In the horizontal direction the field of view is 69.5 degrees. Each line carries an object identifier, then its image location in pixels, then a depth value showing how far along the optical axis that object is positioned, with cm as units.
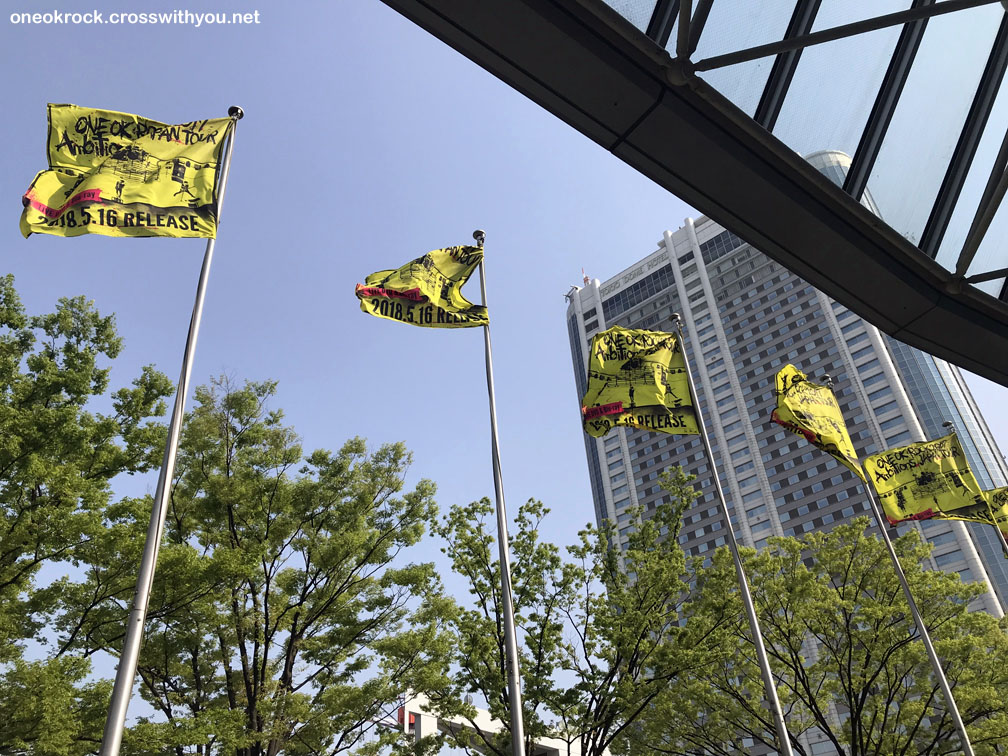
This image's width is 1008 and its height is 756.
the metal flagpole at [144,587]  678
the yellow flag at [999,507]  1889
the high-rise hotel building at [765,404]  8406
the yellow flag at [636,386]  1511
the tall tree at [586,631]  1664
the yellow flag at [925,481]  1820
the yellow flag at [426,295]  1303
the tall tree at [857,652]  2172
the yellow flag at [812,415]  1582
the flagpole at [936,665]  1902
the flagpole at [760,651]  1407
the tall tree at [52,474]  1138
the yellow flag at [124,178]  935
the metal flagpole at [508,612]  1047
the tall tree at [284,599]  1581
